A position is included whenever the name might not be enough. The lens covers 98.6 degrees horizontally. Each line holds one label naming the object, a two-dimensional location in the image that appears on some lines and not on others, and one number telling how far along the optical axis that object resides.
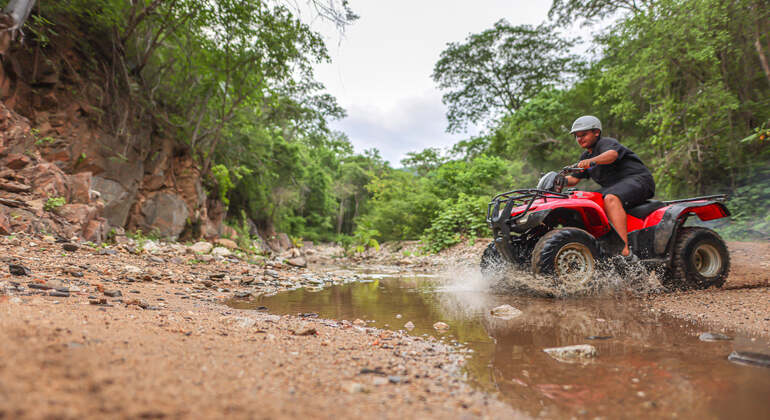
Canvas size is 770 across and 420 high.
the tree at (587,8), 12.24
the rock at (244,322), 2.05
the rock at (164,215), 9.65
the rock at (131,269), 3.94
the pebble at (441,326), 2.33
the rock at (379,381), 1.24
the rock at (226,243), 10.22
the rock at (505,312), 2.67
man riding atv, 3.66
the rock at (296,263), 7.32
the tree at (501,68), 20.69
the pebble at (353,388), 1.13
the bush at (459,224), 10.07
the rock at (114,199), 7.86
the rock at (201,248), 7.56
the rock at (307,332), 1.93
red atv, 3.38
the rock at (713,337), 1.84
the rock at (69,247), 4.38
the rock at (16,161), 5.27
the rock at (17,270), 2.79
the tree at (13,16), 5.34
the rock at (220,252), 7.61
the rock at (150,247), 6.32
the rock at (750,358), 1.39
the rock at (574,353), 1.61
